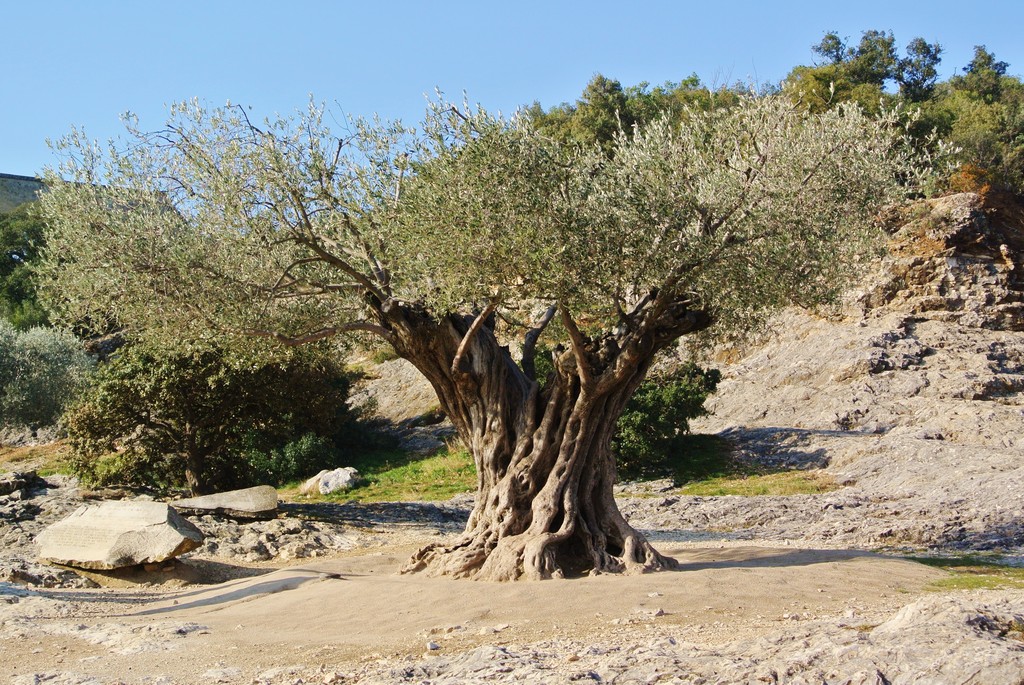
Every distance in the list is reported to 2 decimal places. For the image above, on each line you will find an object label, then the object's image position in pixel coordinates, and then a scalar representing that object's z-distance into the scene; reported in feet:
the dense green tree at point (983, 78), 187.52
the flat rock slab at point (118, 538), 51.88
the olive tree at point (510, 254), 40.93
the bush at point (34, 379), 113.91
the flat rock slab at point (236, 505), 66.59
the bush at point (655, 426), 86.02
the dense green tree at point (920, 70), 191.93
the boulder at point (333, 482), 92.22
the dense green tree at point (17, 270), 170.30
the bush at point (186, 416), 74.13
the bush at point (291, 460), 100.83
